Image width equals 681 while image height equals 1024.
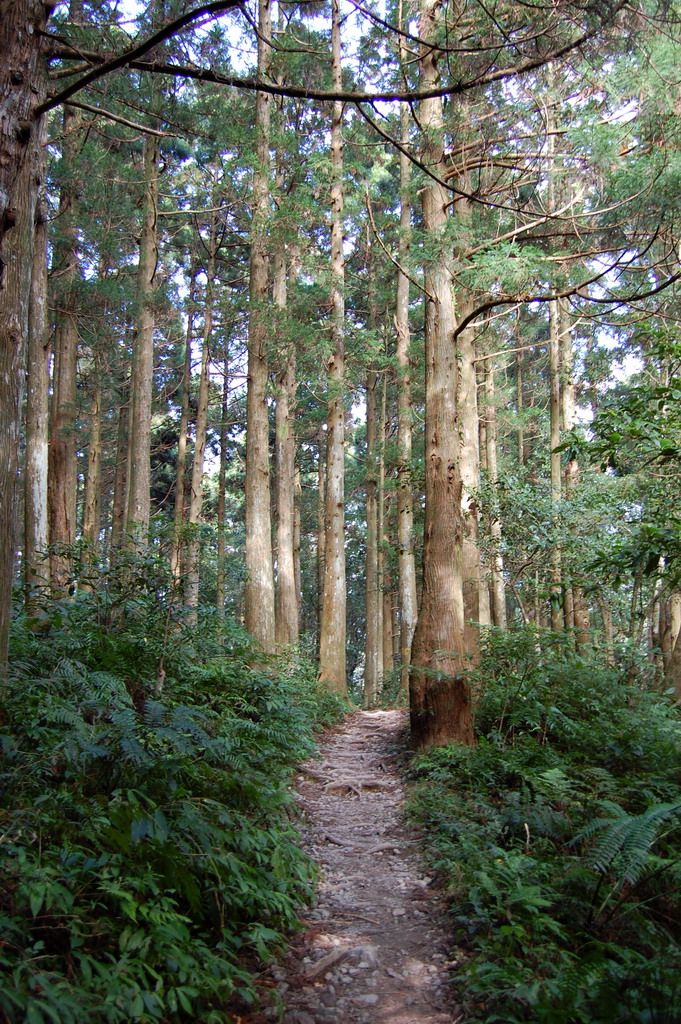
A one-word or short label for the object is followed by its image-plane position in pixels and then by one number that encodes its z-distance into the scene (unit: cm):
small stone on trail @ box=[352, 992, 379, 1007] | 302
